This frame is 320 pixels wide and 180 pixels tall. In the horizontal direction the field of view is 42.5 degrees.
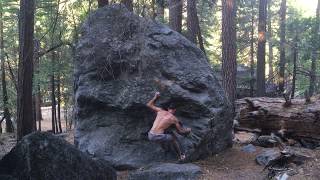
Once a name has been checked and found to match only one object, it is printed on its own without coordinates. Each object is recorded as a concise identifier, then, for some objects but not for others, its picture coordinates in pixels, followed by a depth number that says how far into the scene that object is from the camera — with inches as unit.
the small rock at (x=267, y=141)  475.8
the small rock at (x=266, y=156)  415.7
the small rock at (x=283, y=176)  363.9
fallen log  452.8
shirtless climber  409.1
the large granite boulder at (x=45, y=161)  271.9
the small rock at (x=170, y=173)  374.3
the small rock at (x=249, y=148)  472.4
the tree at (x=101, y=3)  606.2
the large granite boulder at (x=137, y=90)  441.4
